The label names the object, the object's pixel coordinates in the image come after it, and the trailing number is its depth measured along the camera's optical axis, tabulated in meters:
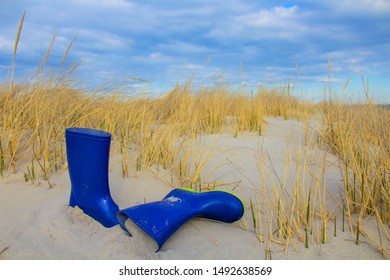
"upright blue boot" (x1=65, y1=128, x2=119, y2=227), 1.91
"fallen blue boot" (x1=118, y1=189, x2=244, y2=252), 1.71
